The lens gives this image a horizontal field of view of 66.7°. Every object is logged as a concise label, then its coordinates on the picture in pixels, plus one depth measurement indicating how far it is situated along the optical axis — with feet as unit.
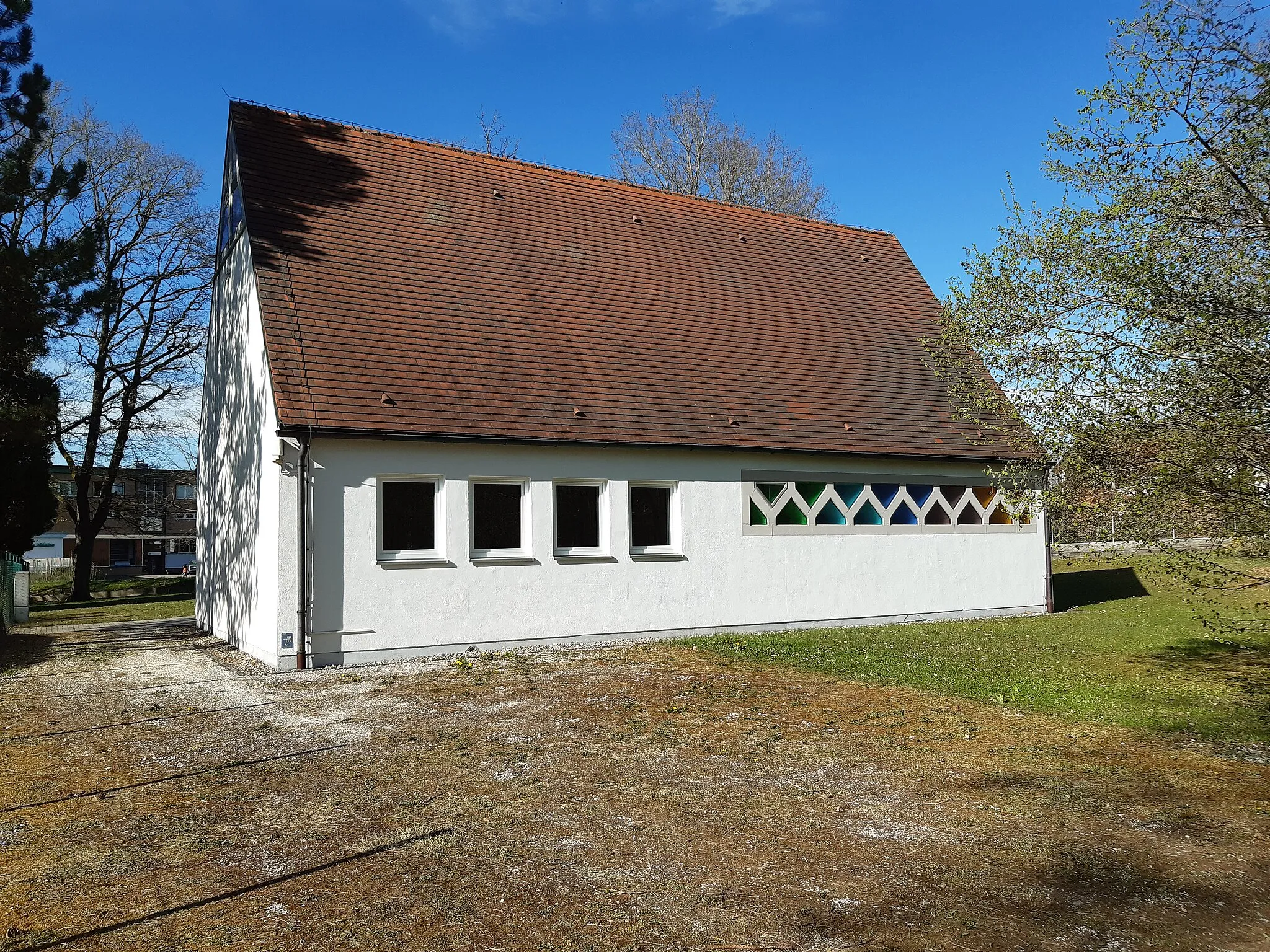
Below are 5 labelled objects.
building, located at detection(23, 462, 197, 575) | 204.03
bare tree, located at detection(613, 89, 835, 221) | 115.55
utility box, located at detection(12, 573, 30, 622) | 71.82
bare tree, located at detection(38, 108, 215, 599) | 103.60
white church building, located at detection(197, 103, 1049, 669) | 41.70
